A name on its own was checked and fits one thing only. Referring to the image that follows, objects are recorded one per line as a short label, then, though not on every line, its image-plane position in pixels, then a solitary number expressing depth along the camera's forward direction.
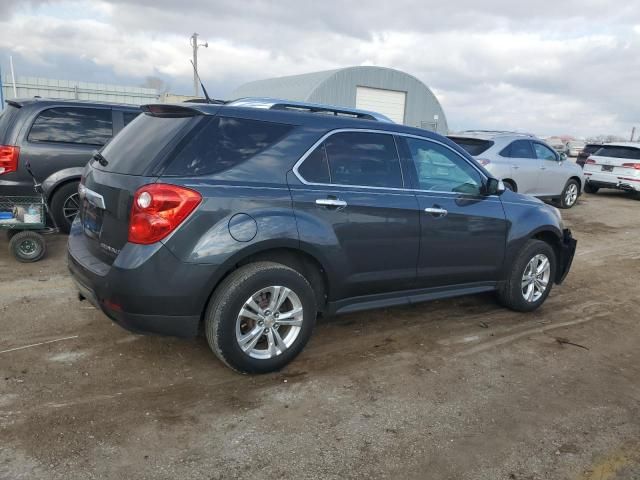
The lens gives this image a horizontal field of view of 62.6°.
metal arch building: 27.47
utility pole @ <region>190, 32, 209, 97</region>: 35.77
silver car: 10.57
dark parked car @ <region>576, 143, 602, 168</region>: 17.96
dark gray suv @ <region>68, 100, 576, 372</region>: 3.19
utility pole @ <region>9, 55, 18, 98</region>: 25.89
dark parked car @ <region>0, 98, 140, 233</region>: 6.44
